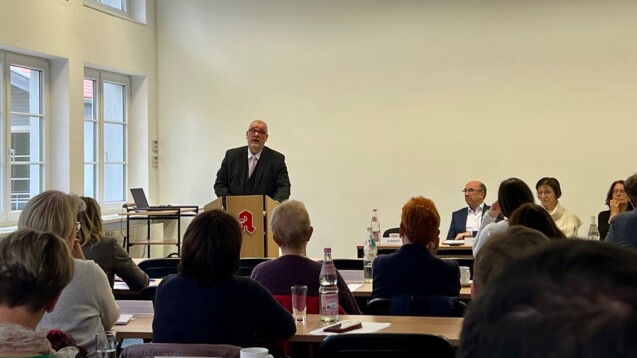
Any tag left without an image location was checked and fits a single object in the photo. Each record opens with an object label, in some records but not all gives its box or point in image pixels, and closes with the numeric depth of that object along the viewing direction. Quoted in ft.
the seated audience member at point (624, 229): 16.24
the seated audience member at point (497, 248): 5.90
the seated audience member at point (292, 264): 13.21
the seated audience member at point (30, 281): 8.07
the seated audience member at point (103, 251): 14.56
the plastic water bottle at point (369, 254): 17.38
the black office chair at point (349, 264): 20.52
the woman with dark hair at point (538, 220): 12.59
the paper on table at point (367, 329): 11.31
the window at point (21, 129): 26.89
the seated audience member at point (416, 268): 14.01
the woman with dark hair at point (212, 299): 10.25
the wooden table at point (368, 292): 15.57
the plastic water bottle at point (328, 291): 12.34
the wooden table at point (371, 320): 11.29
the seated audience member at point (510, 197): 17.09
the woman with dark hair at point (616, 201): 24.98
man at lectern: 25.84
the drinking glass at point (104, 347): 9.47
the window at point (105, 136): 31.60
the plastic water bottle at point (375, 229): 25.39
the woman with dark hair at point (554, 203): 24.25
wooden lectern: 22.79
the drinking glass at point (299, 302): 12.38
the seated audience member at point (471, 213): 26.86
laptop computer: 31.42
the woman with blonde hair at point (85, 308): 11.21
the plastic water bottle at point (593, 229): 21.56
